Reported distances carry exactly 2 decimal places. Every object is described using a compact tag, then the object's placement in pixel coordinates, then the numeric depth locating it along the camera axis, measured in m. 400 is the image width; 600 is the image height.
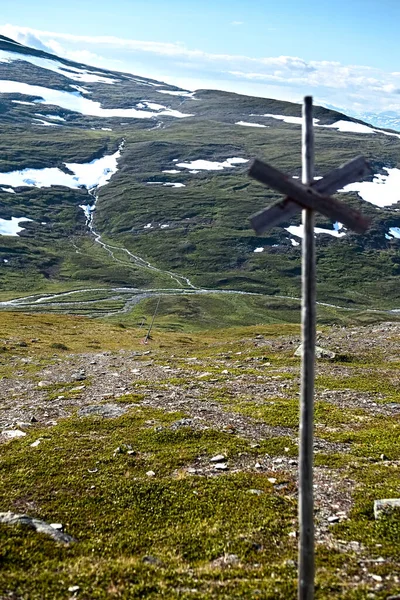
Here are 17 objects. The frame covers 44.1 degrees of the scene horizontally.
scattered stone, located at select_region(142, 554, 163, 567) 13.46
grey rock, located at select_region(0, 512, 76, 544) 14.63
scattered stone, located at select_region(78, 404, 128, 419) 28.27
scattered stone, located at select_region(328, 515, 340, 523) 15.92
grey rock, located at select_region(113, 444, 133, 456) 22.09
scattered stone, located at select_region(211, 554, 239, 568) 13.44
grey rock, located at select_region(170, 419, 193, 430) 25.57
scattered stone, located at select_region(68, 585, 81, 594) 11.82
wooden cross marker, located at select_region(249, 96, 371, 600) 9.30
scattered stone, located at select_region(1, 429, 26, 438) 24.90
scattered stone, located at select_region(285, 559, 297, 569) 13.09
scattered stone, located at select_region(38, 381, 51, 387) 38.64
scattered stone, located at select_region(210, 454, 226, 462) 21.12
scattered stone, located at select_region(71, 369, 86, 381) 40.73
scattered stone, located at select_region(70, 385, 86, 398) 35.75
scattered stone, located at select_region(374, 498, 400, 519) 15.76
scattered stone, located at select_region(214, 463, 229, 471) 20.28
